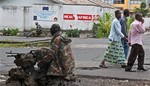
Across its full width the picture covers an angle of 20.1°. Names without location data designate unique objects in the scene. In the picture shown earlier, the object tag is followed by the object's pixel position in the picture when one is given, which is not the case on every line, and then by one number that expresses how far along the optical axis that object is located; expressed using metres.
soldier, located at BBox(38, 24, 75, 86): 8.29
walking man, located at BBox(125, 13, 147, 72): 11.27
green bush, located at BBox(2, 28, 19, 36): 34.22
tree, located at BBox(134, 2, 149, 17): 71.12
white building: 35.19
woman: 11.93
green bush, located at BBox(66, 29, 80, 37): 32.84
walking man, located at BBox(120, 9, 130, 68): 12.31
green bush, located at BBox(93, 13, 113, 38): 33.22
